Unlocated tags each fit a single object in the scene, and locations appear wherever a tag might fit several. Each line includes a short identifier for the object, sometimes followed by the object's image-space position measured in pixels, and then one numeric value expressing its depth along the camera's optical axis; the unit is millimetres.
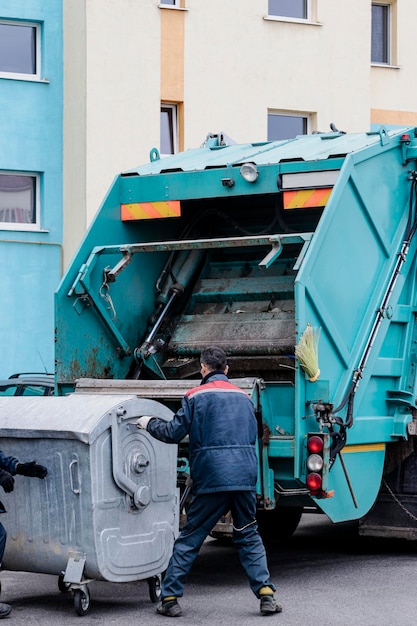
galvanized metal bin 7870
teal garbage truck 8904
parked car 14707
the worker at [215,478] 7927
